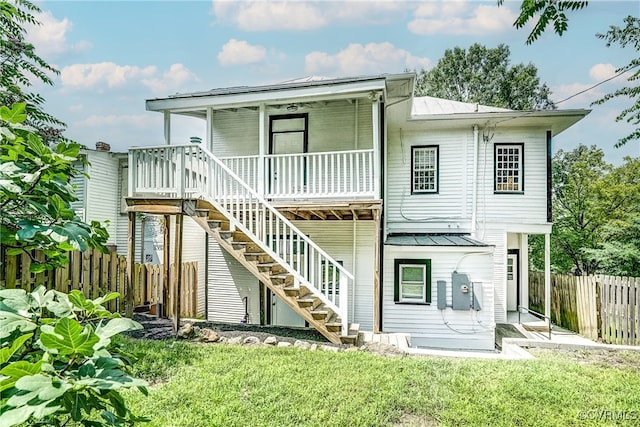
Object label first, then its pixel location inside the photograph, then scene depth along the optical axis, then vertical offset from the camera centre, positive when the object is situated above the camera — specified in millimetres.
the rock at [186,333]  6562 -1993
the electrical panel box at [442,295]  8867 -1722
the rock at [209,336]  6408 -2017
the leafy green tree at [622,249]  12281 -804
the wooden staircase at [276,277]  6519 -1001
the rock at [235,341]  6293 -2065
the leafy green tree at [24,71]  8099 +4027
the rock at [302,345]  6039 -2055
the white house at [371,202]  7301 +569
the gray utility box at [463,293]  8719 -1654
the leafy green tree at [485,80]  22781 +9713
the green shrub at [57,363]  867 -392
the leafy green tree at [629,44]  9055 +4741
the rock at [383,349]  6006 -2154
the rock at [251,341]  6342 -2074
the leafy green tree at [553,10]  2753 +1706
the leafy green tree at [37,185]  1258 +147
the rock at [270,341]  6277 -2043
